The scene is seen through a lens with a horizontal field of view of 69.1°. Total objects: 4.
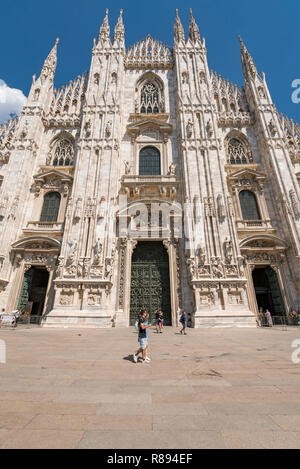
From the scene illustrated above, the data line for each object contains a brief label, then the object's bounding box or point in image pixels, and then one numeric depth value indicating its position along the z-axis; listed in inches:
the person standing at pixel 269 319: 516.7
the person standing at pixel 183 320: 402.9
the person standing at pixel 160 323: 431.9
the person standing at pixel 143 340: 198.1
